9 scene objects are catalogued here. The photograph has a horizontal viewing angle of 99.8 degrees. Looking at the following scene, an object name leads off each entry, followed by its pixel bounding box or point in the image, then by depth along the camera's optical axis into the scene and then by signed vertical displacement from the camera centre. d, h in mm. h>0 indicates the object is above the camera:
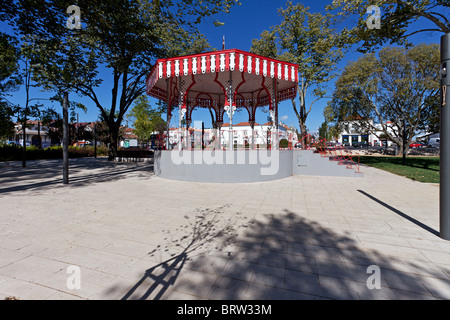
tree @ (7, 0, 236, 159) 8750 +6969
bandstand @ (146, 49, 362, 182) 8758 +722
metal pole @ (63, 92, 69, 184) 8266 +764
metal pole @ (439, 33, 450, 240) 3416 +206
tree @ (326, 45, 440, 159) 22062 +8222
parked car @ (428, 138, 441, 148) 48256 +2228
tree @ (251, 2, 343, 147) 18469 +10911
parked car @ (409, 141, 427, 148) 49800 +1679
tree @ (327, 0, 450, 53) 8938 +6663
